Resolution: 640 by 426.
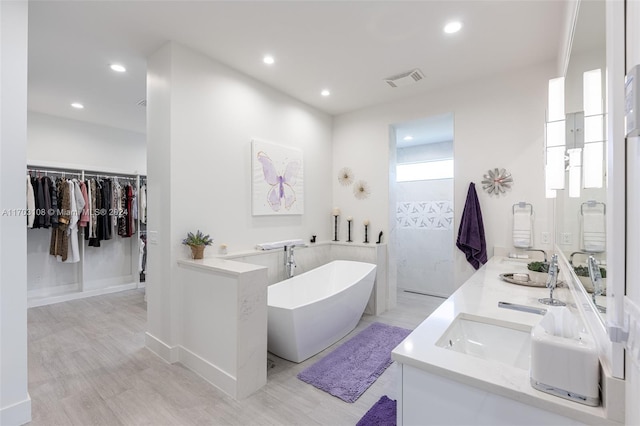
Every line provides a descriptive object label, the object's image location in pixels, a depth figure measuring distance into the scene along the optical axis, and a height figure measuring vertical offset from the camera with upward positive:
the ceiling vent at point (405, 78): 3.13 +1.50
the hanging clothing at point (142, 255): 4.83 -0.74
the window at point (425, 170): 4.94 +0.75
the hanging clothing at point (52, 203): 4.01 +0.11
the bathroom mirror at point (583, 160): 0.92 +0.23
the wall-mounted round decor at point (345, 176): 4.29 +0.53
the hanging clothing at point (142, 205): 4.94 +0.10
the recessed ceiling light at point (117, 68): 2.95 +1.48
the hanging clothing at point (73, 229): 4.17 -0.27
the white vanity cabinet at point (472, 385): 0.75 -0.51
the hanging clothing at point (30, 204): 3.80 +0.09
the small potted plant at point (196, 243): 2.55 -0.28
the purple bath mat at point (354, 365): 2.18 -1.31
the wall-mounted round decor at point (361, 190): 4.12 +0.31
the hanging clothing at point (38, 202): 3.90 +0.12
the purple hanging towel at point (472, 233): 3.19 -0.23
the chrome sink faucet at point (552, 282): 1.55 -0.38
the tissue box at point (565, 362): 0.72 -0.39
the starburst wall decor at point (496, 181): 3.13 +0.35
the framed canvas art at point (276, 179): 3.25 +0.39
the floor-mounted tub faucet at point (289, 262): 3.47 -0.61
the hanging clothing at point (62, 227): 4.11 -0.23
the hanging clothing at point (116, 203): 4.68 +0.13
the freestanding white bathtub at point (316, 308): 2.42 -0.93
